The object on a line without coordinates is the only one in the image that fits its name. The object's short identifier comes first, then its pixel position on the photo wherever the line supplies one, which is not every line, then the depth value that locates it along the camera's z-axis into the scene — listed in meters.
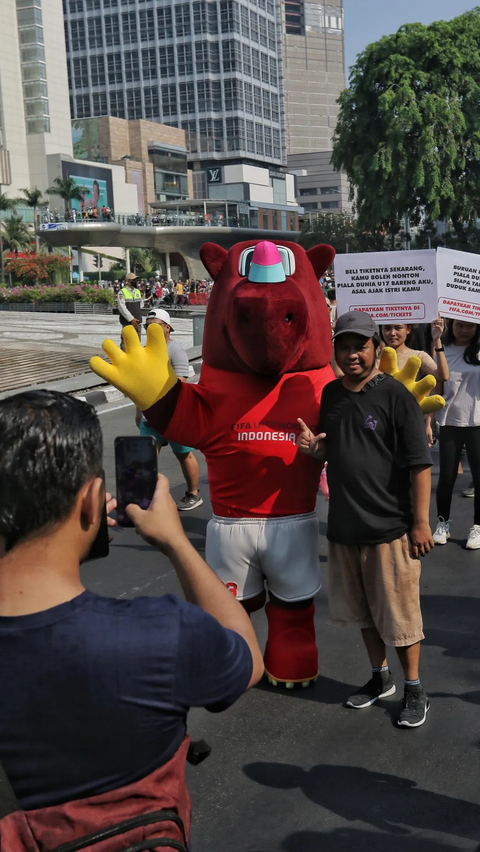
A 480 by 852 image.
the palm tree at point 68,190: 63.41
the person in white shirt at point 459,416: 6.30
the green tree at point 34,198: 60.79
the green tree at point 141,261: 66.44
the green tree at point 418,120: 32.09
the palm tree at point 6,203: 61.25
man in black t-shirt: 3.81
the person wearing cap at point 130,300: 11.99
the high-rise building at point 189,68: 98.38
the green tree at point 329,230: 62.61
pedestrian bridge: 57.34
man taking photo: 1.52
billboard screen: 72.06
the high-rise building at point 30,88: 70.25
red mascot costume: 4.09
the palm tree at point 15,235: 60.75
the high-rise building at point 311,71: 154.00
